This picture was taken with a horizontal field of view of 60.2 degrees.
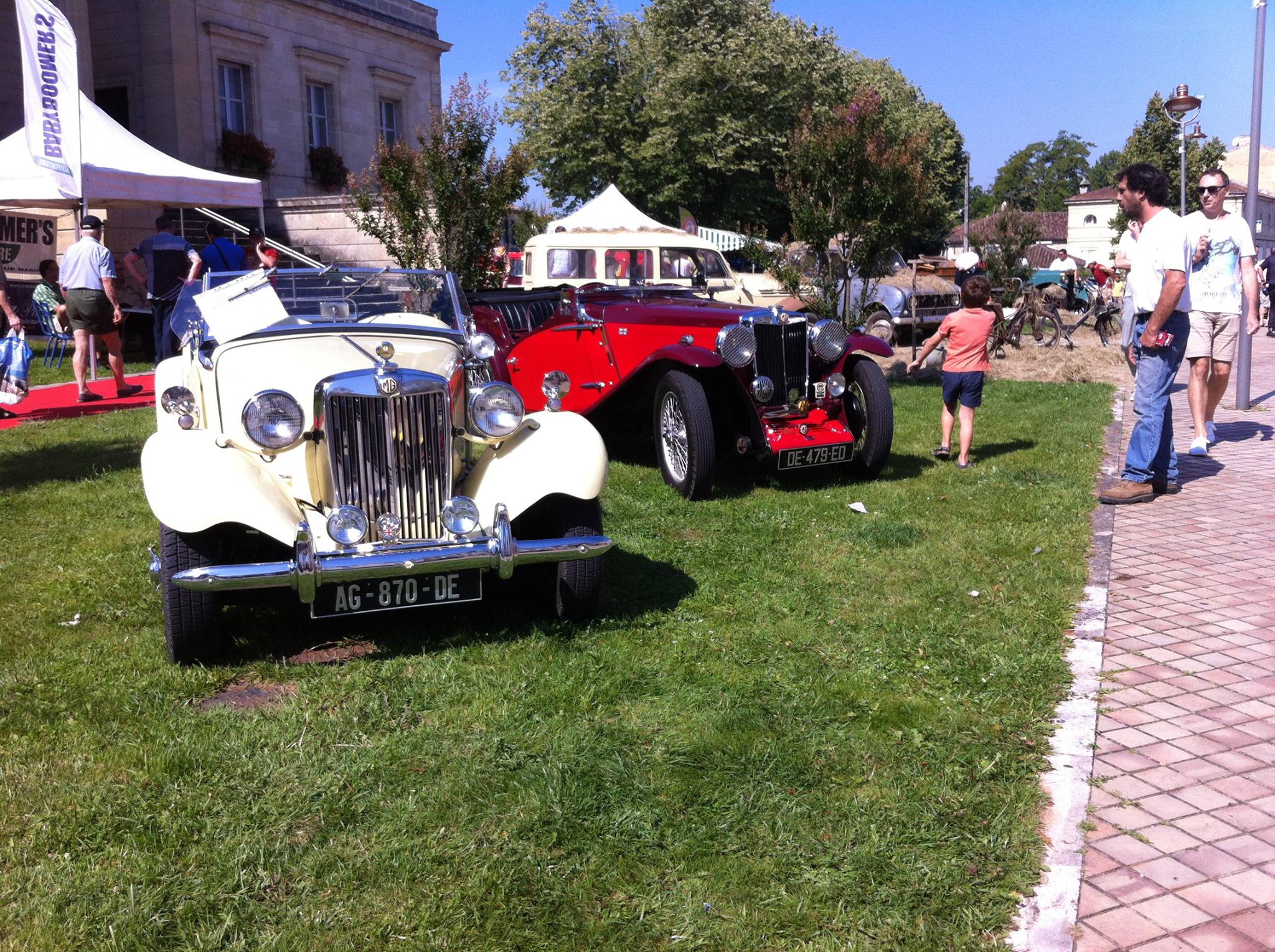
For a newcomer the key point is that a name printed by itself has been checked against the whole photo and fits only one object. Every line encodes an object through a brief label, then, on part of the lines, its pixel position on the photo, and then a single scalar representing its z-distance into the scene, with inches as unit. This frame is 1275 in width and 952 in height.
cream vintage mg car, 166.4
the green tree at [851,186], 479.8
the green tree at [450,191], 441.4
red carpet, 413.1
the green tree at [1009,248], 817.5
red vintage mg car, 288.7
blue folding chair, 541.6
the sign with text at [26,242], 666.8
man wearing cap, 434.3
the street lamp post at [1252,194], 434.9
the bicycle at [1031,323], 691.4
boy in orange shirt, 316.2
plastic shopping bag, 375.2
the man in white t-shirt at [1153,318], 264.4
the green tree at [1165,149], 1836.9
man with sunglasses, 324.8
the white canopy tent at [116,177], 518.3
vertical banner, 474.3
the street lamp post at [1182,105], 671.1
